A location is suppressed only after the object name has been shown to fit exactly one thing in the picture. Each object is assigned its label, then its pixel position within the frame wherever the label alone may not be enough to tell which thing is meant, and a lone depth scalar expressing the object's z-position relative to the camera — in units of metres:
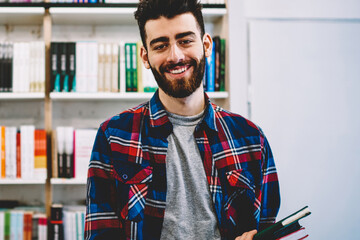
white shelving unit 1.94
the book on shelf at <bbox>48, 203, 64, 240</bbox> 1.74
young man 0.88
